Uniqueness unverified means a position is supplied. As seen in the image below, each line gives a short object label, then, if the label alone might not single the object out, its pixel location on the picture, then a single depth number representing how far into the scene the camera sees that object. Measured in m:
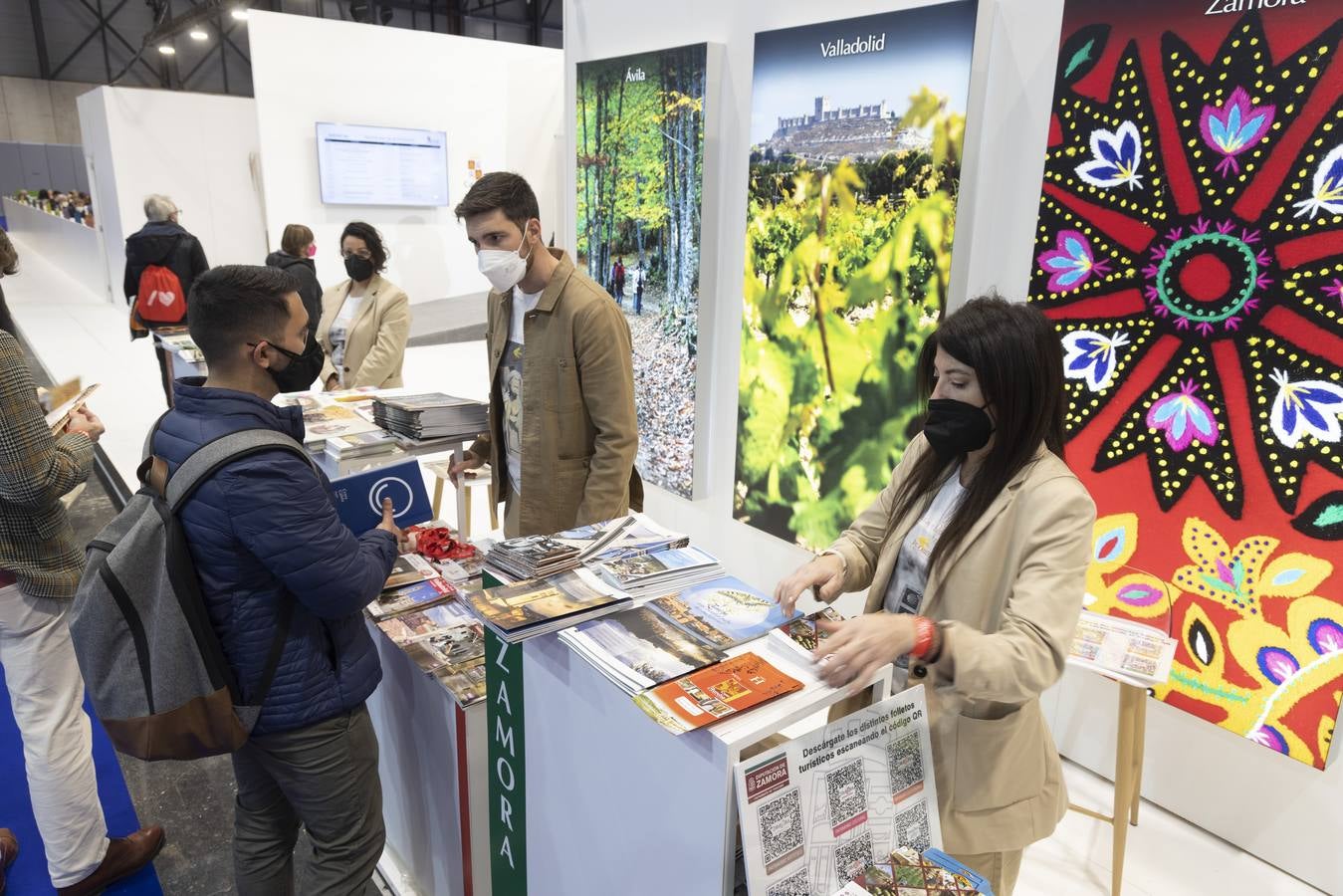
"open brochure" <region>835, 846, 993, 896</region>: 1.15
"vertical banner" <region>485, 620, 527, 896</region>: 1.64
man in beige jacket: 2.38
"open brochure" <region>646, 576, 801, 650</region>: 1.42
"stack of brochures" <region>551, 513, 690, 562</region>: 1.73
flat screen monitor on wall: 8.25
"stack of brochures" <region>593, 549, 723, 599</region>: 1.57
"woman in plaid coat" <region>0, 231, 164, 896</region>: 1.83
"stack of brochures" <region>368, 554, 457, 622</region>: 2.17
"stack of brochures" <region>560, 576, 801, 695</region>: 1.31
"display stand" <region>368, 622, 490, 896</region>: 1.87
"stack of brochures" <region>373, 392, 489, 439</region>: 2.87
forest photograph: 3.80
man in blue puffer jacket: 1.49
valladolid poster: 2.85
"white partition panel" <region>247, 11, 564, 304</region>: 7.94
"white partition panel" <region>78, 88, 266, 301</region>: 11.55
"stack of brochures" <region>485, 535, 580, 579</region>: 1.61
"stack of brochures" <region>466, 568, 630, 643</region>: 1.40
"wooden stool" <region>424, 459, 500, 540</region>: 3.43
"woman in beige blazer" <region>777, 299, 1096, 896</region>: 1.17
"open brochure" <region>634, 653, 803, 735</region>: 1.17
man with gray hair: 5.58
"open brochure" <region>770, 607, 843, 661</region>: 1.36
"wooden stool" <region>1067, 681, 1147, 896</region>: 2.29
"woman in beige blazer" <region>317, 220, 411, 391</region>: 3.93
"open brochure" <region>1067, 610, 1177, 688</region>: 2.22
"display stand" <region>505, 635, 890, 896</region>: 1.17
